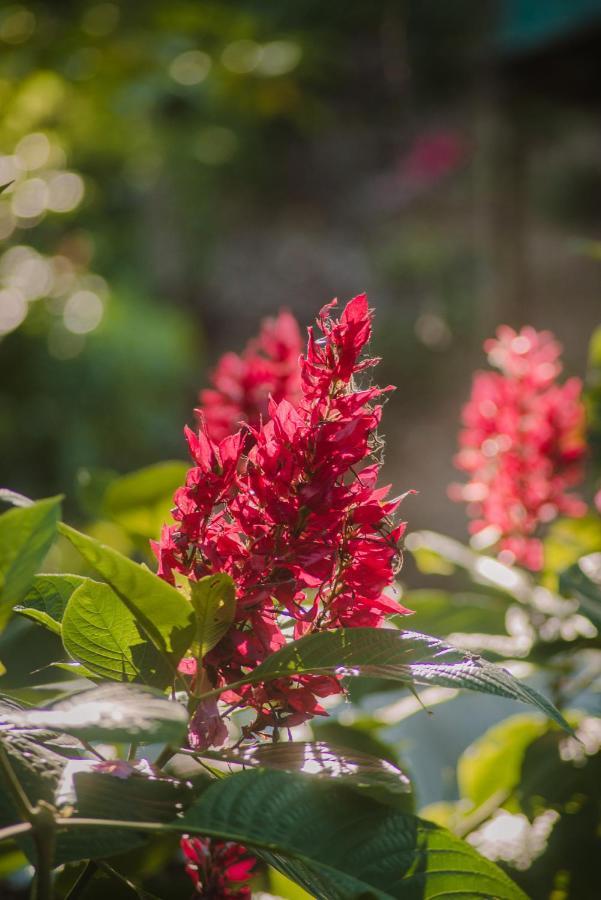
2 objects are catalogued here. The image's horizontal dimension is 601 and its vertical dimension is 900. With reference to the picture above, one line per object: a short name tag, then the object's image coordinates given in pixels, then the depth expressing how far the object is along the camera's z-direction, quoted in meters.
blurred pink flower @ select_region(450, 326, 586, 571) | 2.44
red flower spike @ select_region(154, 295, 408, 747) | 1.92
